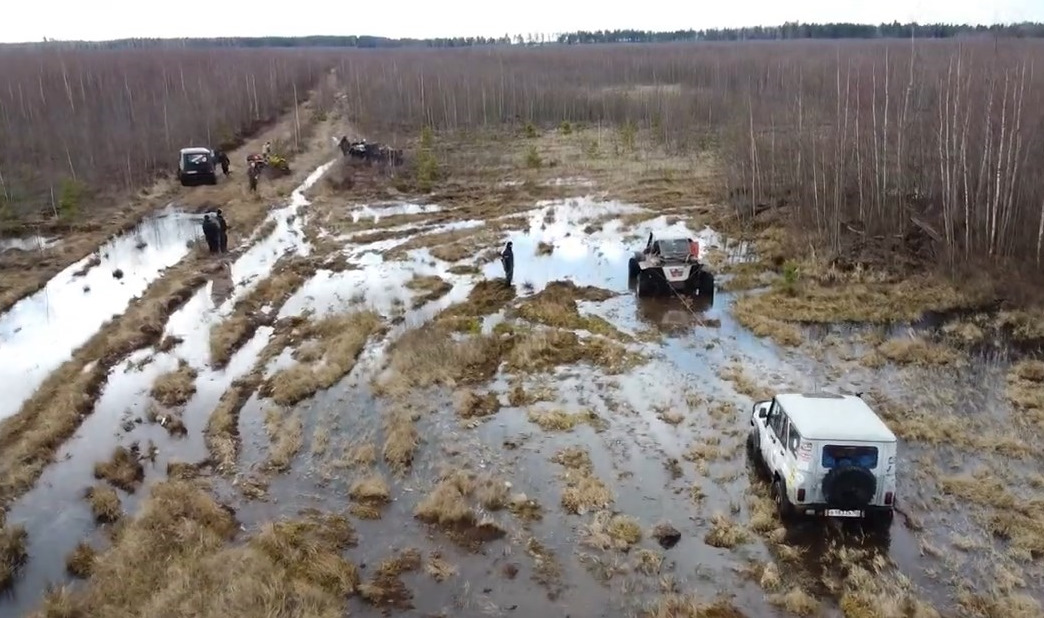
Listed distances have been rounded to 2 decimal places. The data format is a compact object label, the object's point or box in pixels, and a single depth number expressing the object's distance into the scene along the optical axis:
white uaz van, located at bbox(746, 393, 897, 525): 11.55
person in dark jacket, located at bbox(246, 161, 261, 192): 38.91
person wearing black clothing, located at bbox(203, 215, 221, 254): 28.78
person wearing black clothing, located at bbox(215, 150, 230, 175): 42.94
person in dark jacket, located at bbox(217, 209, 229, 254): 29.20
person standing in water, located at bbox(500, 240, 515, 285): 24.36
